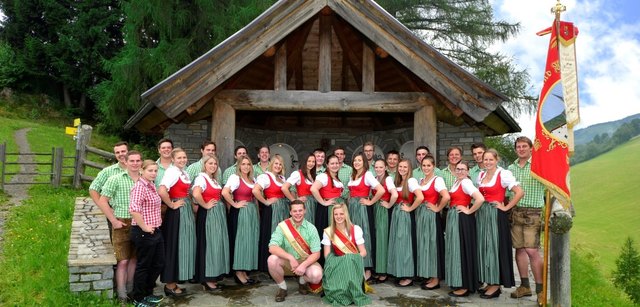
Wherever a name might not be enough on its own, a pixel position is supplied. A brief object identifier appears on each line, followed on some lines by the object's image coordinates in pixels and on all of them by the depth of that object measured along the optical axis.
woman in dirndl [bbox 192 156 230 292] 5.33
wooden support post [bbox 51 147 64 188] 12.01
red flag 4.83
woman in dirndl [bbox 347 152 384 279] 5.62
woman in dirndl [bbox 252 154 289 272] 5.67
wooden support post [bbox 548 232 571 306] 4.77
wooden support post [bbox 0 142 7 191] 11.26
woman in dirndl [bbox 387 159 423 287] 5.54
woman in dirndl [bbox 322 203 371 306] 4.98
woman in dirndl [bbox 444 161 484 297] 5.27
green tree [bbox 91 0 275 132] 15.55
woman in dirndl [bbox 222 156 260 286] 5.55
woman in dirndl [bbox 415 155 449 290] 5.42
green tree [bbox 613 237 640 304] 13.56
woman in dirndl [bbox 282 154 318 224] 5.76
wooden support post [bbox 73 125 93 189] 12.12
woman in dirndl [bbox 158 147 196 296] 5.13
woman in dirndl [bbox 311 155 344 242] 5.63
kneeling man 5.07
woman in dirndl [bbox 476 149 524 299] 5.18
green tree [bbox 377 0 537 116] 17.17
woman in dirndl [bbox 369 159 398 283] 5.72
